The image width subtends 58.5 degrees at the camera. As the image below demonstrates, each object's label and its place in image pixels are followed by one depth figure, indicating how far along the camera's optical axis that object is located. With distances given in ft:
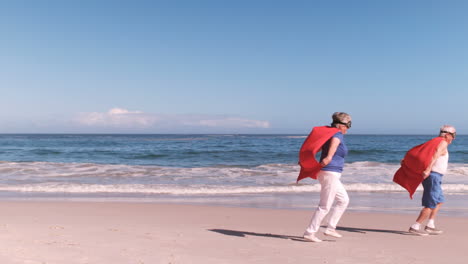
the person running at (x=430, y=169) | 17.53
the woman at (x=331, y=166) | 15.67
